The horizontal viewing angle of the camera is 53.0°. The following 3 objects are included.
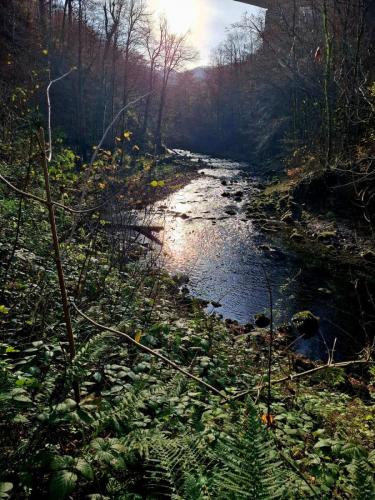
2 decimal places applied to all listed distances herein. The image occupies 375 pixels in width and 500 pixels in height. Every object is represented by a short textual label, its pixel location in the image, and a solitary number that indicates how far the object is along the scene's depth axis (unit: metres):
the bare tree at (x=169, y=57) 31.30
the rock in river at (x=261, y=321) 7.68
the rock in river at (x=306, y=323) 7.53
